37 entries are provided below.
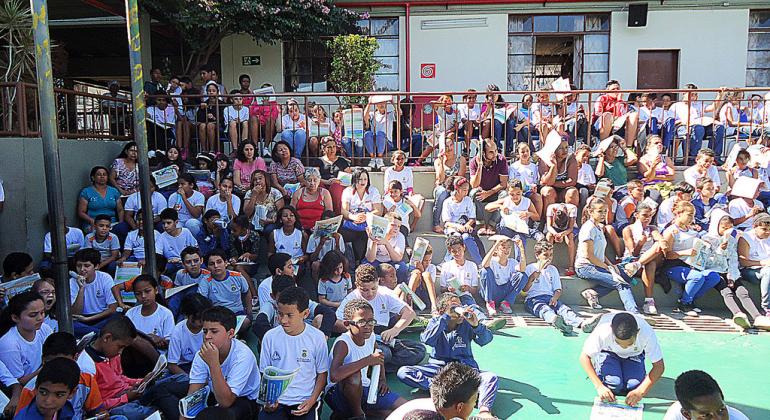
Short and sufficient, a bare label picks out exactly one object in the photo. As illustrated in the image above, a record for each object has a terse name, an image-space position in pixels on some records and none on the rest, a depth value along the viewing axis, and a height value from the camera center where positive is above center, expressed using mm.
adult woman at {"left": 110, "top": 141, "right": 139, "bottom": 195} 8055 -660
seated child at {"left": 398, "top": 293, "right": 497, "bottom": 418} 4578 -1619
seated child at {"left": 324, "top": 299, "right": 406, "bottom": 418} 3955 -1544
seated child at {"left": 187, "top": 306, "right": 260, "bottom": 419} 3615 -1453
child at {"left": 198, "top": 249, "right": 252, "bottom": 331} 5928 -1586
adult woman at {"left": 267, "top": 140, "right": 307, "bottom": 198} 8266 -622
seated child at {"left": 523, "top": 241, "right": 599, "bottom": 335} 6496 -1775
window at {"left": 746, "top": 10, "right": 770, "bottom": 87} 11758 +1250
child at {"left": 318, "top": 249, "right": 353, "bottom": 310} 6008 -1543
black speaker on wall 11555 +1904
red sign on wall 12062 +931
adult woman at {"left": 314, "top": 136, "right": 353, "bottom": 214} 8183 -592
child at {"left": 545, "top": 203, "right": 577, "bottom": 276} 7211 -1237
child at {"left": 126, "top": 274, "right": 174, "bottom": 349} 4781 -1507
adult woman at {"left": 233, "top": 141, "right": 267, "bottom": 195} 8211 -575
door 11891 +915
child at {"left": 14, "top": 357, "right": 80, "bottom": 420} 3328 -1418
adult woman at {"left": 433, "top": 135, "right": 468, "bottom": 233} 7781 -668
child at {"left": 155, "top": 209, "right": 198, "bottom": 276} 6727 -1293
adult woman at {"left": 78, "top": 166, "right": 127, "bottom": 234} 7727 -975
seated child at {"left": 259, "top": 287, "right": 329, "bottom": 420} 3770 -1430
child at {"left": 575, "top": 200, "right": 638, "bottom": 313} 6742 -1592
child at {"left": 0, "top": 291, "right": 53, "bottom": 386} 4148 -1426
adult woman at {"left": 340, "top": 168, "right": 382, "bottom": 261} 7195 -1030
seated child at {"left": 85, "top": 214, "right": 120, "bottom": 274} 6871 -1312
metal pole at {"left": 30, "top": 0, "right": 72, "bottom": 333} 3979 -201
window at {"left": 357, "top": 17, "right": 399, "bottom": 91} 12195 +1435
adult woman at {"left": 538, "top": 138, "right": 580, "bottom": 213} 7586 -733
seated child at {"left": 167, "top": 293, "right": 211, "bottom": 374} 4586 -1611
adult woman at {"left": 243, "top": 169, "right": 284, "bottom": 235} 7410 -961
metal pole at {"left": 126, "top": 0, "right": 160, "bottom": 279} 4930 -64
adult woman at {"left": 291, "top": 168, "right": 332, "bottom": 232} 7383 -950
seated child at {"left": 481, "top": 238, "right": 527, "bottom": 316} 6656 -1674
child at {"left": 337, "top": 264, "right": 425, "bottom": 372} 4895 -1616
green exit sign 12180 +1182
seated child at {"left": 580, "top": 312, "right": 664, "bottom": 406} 4191 -1666
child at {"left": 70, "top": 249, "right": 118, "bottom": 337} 5695 -1591
